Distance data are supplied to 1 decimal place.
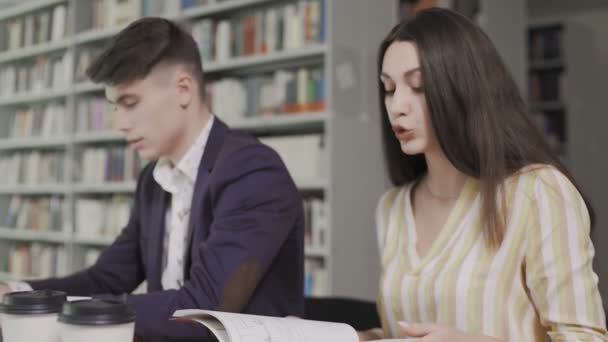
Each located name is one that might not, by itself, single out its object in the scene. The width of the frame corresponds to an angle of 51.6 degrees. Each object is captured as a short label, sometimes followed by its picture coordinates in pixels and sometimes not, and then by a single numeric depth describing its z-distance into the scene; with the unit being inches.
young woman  38.5
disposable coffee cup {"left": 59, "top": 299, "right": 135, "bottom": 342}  25.9
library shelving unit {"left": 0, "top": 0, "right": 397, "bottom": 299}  113.5
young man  48.5
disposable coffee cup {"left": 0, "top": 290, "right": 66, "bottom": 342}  29.6
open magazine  29.6
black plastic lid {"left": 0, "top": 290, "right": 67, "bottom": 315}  29.8
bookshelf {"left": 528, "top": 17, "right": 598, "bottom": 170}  201.3
